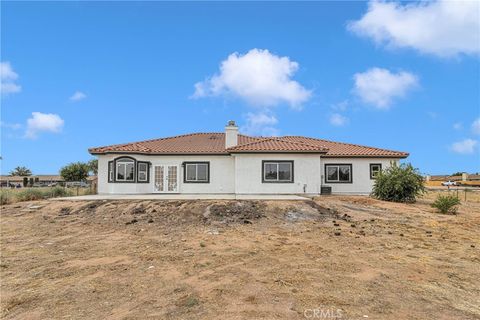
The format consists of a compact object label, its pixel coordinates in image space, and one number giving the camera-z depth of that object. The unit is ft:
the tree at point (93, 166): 137.39
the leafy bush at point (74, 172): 116.47
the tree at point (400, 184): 62.59
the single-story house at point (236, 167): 66.95
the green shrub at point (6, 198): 62.54
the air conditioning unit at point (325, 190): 70.79
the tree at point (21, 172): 279.86
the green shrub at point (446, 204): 52.19
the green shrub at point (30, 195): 65.04
